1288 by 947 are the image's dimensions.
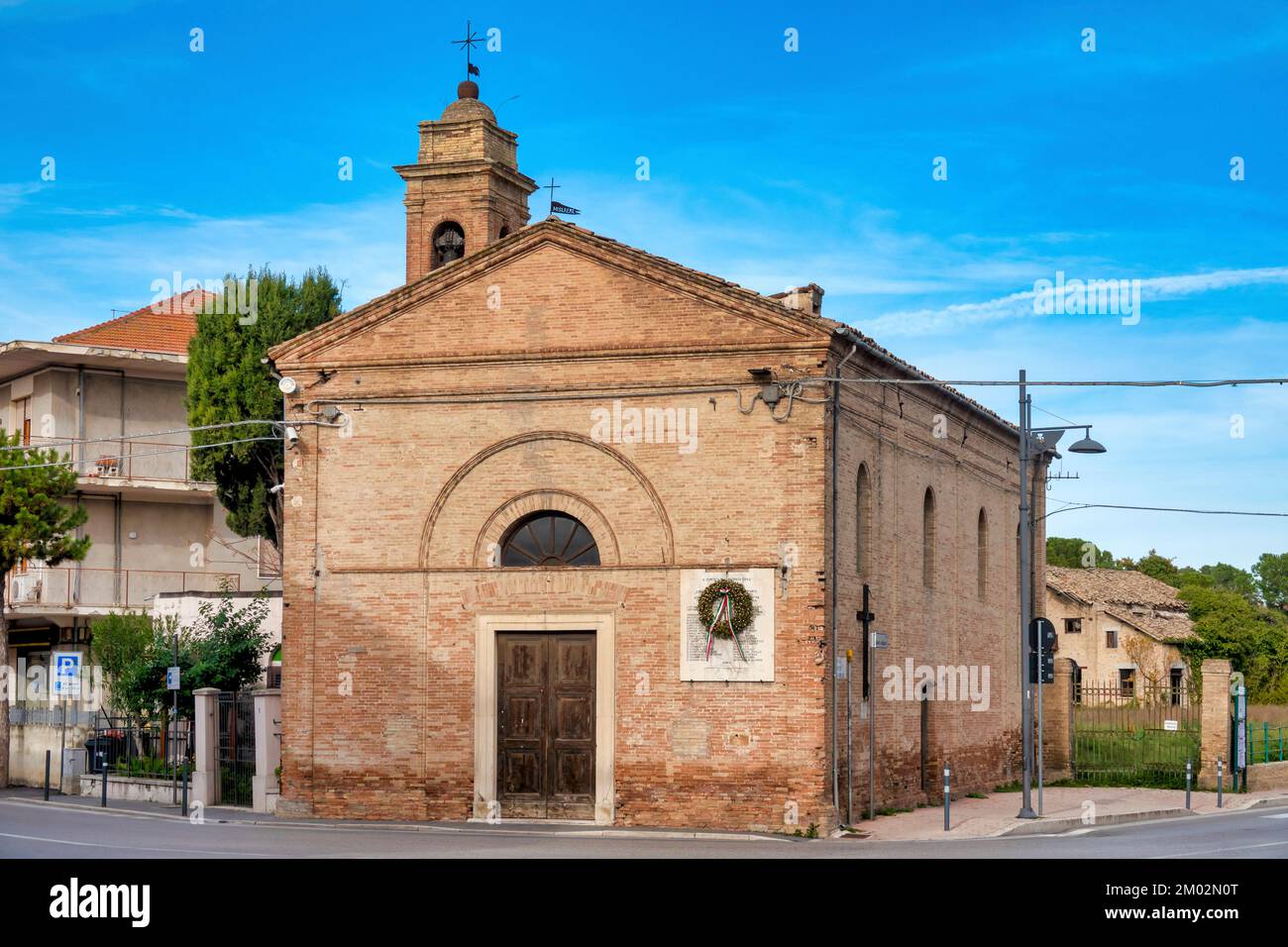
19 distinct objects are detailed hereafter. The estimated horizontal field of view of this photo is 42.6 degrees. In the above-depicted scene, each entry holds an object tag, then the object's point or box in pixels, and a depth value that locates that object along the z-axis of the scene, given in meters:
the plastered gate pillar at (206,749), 29.52
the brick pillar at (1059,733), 36.44
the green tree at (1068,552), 94.38
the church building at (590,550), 24.84
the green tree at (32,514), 34.50
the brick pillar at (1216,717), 33.97
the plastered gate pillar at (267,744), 27.94
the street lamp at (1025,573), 25.75
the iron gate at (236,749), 29.81
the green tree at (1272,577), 121.31
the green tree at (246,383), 41.97
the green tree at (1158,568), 95.80
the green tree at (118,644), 37.94
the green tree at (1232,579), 116.69
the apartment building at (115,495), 42.94
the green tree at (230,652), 34.19
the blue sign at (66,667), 31.16
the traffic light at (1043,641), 26.62
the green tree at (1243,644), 64.50
